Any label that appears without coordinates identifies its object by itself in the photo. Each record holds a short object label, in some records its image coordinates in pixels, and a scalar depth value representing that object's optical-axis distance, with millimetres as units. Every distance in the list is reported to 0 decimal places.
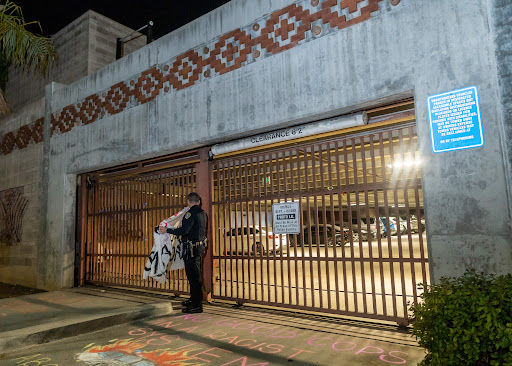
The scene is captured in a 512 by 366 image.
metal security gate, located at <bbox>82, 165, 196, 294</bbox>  7137
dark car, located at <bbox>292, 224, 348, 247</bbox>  4980
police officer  5684
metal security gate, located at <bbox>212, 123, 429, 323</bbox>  4543
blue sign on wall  3863
